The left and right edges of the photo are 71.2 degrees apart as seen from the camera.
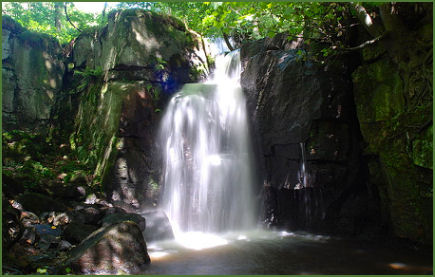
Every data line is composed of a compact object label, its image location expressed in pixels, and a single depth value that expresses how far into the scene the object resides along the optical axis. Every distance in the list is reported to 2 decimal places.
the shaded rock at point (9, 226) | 4.65
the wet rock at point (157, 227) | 7.74
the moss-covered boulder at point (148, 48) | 10.98
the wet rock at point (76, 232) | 6.21
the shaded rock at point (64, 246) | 5.77
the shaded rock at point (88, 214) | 7.30
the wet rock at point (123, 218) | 7.18
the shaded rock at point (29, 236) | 5.51
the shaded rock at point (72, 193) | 8.73
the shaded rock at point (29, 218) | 6.46
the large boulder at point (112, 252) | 4.91
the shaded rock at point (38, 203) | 7.26
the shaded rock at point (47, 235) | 5.74
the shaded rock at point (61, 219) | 7.02
